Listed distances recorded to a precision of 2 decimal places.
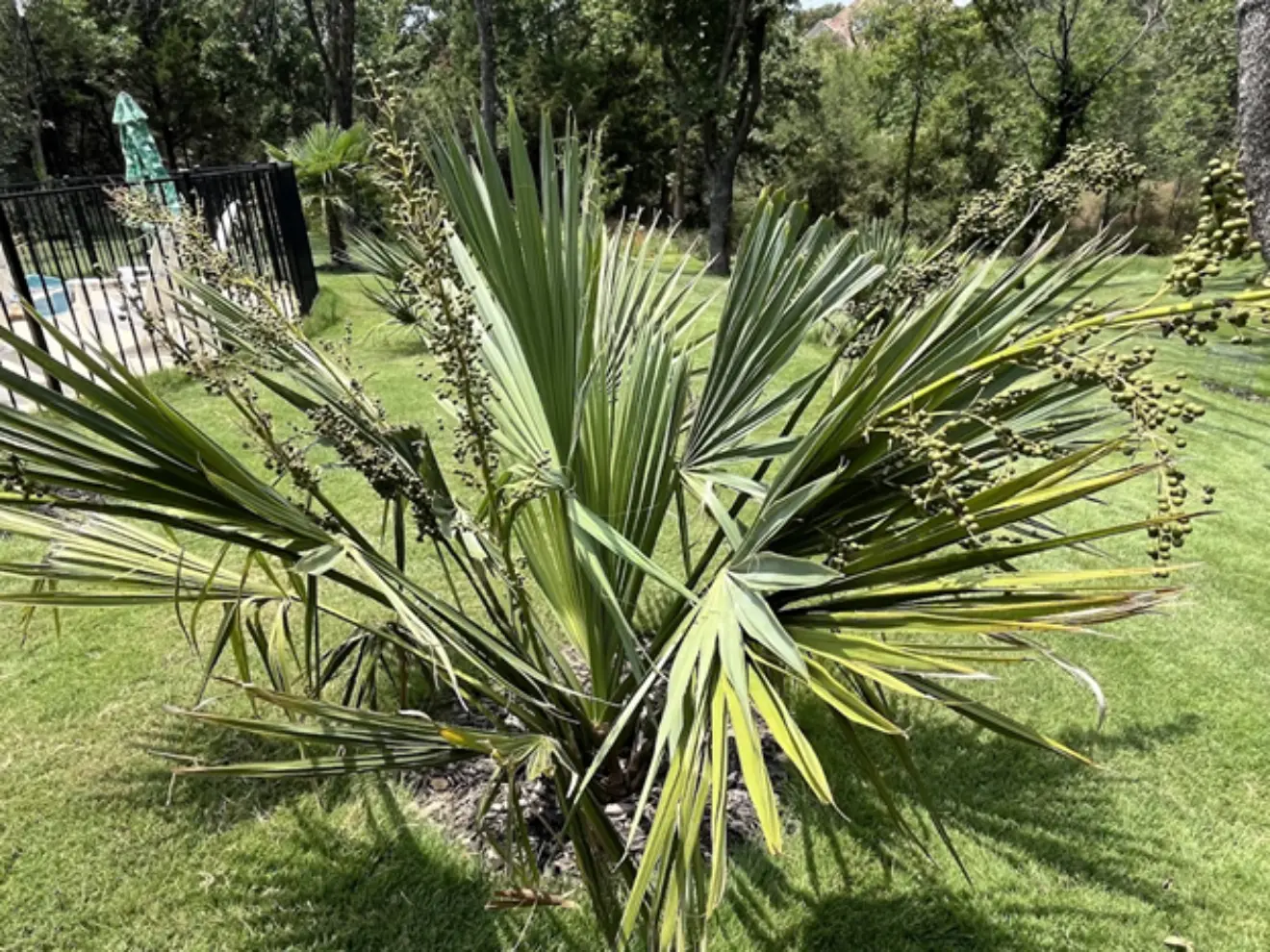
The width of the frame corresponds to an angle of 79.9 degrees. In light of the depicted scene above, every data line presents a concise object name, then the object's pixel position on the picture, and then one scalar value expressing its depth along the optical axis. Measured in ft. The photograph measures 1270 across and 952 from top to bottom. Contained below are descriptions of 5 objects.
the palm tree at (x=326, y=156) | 32.91
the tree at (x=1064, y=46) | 48.42
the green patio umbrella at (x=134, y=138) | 33.06
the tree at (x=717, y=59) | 44.82
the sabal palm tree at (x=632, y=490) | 3.75
